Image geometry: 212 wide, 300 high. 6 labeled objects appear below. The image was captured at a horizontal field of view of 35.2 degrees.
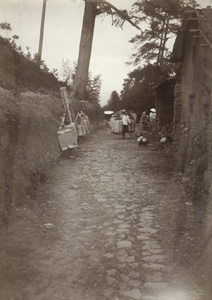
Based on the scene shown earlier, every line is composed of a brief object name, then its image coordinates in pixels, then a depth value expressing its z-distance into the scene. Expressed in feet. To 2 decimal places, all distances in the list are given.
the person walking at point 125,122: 59.06
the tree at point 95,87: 104.01
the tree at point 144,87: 92.32
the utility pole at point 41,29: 87.97
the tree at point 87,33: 56.24
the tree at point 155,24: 41.45
